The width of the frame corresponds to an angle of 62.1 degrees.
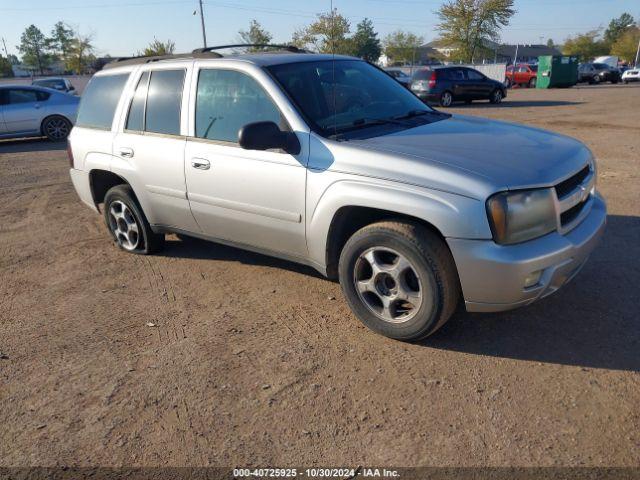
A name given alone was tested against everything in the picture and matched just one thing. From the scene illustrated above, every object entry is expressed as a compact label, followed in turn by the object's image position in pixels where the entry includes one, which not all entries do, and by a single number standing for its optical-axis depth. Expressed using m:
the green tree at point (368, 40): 58.51
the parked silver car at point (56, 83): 23.14
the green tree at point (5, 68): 69.81
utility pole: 42.88
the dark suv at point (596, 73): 38.72
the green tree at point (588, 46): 81.88
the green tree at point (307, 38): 35.69
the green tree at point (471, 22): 50.41
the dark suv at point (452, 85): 20.70
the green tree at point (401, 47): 82.19
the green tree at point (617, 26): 97.81
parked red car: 35.31
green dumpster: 31.89
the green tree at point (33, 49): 81.56
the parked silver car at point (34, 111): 13.25
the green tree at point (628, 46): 68.18
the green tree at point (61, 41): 67.19
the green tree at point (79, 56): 61.78
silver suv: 2.93
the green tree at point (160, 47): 53.25
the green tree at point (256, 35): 47.75
